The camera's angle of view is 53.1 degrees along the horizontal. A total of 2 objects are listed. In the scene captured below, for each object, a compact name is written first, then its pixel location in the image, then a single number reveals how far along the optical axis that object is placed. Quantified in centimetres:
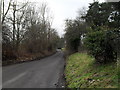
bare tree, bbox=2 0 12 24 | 1560
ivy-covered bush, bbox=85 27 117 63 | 640
